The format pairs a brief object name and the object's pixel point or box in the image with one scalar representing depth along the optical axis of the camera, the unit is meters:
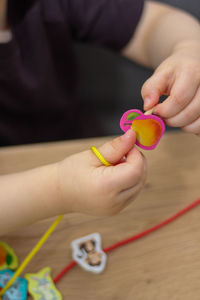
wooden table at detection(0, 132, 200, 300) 0.41
